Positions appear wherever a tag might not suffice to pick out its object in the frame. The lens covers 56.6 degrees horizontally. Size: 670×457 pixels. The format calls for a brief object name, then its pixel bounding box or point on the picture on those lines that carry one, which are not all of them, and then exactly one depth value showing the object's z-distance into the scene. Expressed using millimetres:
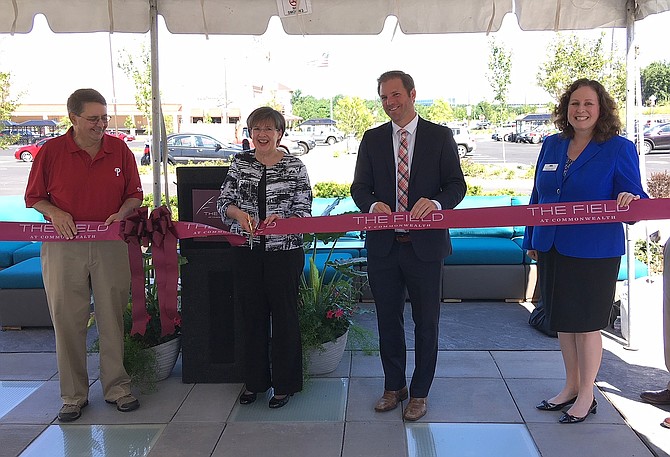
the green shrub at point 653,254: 7216
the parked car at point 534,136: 38125
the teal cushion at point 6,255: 6621
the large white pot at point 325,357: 4418
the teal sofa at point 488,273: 6238
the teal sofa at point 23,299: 5738
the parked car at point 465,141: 26641
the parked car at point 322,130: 40188
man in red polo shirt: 3652
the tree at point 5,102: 12883
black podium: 4297
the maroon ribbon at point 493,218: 3402
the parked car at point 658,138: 28578
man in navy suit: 3527
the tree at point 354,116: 25219
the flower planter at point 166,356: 4391
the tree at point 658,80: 55041
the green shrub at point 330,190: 12281
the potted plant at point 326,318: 4406
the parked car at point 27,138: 40312
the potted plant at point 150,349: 4230
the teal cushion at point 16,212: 7695
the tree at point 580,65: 12039
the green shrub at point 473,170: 20266
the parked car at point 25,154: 30938
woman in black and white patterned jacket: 3662
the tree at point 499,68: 19406
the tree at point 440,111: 32097
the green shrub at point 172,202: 9406
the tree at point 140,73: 17234
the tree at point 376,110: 27153
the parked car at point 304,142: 29989
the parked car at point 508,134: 41856
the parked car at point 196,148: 21453
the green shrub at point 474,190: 11792
